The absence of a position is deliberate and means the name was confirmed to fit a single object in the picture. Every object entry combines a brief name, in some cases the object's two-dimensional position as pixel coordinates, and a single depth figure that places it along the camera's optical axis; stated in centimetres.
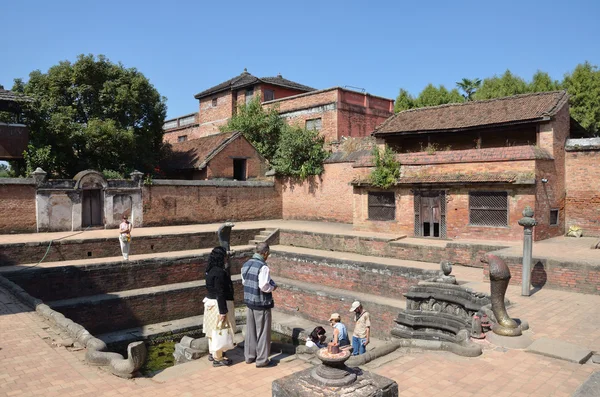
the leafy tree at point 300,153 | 2438
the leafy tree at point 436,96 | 2992
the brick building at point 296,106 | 2600
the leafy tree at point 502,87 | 2725
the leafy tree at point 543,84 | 2669
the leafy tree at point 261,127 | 2705
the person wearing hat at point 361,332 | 906
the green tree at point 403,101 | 3031
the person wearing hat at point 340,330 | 796
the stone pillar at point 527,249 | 969
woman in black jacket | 661
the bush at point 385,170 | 1827
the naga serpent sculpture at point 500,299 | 700
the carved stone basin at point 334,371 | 381
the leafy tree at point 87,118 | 1989
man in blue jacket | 640
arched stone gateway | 1800
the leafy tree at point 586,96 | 2508
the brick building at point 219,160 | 2466
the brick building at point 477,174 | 1543
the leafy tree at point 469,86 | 3135
